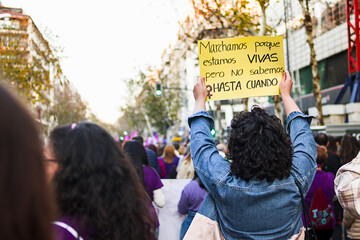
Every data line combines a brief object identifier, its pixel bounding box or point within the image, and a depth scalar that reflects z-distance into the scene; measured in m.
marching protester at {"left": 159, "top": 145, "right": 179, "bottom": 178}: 9.02
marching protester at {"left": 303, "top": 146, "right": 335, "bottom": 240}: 4.53
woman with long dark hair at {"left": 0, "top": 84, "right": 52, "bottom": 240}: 1.03
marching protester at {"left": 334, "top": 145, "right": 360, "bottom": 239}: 2.97
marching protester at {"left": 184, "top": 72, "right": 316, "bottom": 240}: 2.32
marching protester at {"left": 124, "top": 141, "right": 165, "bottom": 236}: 4.72
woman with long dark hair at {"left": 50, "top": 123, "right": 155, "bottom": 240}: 1.83
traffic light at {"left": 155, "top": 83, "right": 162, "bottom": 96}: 23.22
